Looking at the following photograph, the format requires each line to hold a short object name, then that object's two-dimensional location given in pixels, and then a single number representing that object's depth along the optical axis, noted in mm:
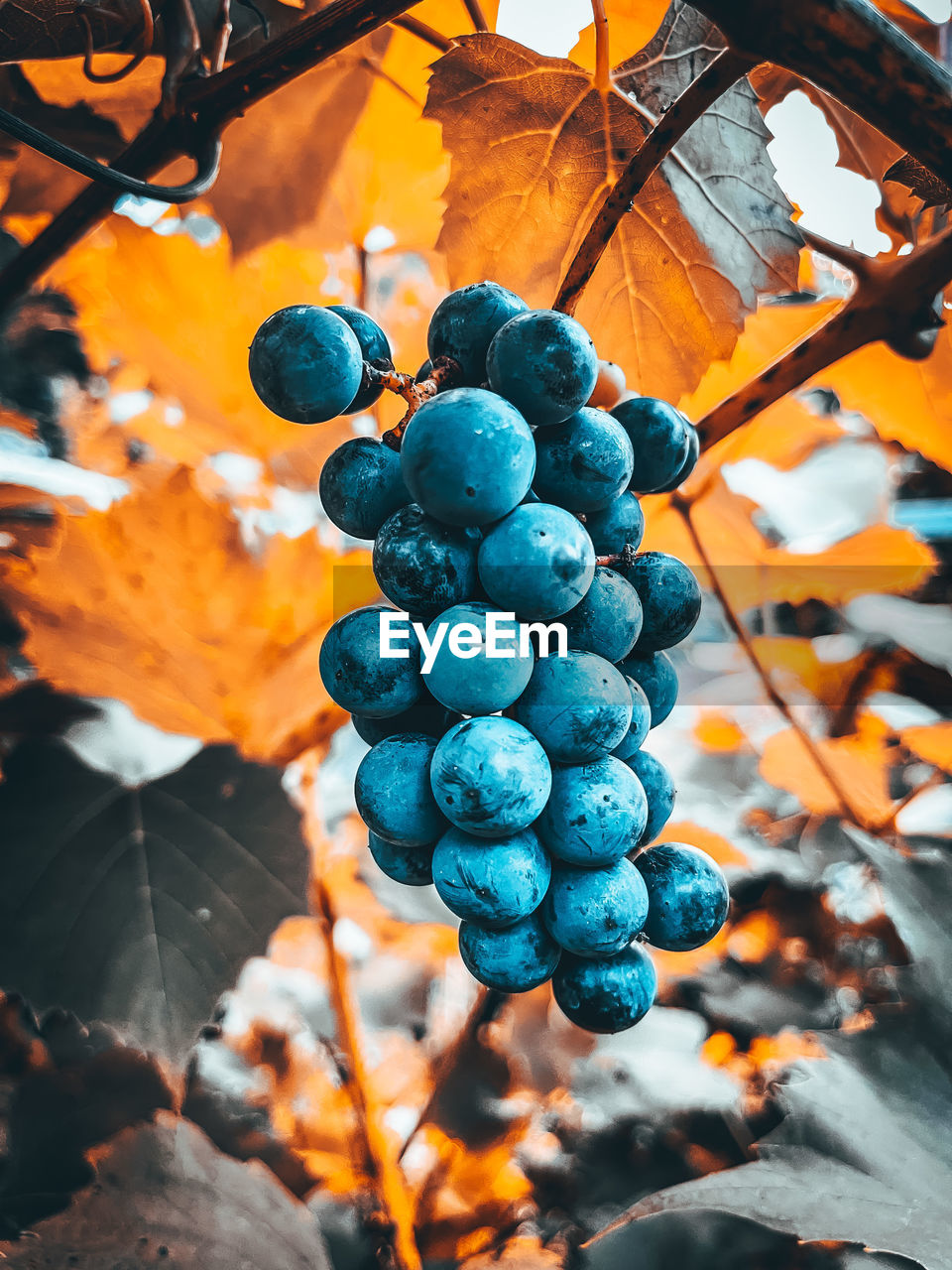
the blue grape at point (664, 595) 169
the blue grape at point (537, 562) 146
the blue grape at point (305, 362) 149
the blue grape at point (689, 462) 180
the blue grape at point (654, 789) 176
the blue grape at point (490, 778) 144
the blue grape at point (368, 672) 158
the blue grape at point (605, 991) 159
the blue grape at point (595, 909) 152
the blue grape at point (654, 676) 180
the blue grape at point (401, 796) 156
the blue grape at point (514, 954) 157
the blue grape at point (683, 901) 165
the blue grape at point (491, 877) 149
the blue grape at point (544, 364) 147
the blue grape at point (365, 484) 163
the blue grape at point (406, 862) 167
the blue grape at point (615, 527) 169
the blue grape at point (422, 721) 168
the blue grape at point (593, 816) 151
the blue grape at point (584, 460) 155
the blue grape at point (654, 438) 170
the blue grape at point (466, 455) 142
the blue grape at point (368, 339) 164
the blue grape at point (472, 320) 161
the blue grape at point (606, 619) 159
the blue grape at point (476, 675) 148
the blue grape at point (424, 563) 151
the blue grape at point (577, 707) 152
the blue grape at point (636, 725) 168
